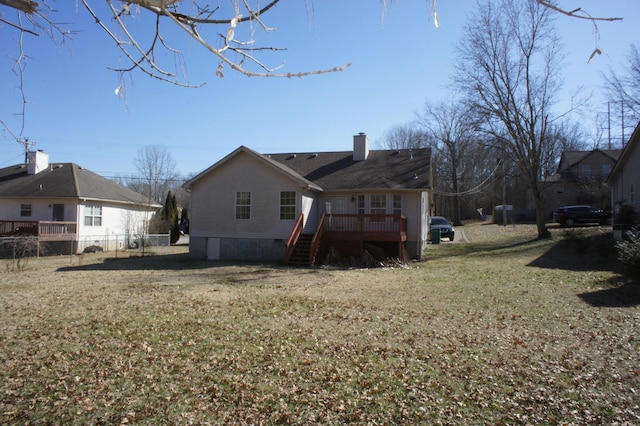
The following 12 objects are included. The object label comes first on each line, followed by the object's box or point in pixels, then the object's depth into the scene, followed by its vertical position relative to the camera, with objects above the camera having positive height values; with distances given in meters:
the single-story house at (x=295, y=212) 20.23 +0.70
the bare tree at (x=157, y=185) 50.22 +5.66
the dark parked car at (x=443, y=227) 32.09 -0.14
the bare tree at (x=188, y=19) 2.63 +1.46
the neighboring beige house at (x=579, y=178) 44.03 +5.29
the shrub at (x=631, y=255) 12.80 -0.93
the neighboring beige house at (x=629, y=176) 20.28 +2.68
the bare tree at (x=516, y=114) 28.06 +7.79
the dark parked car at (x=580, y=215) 31.98 +0.83
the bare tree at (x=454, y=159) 51.53 +8.97
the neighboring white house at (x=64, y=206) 24.77 +1.23
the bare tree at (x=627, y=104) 23.78 +7.17
